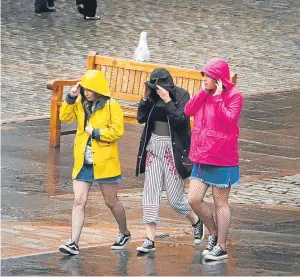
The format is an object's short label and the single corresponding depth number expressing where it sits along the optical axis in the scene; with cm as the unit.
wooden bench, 2937
